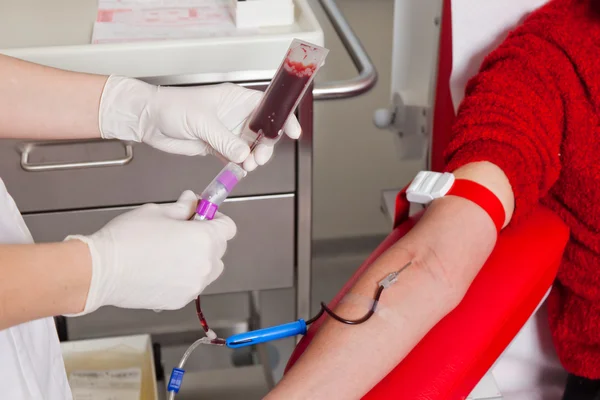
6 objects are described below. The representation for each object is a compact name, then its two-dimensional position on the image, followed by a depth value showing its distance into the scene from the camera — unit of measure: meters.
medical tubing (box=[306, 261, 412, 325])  0.83
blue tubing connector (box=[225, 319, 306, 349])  0.85
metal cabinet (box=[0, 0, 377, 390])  1.26
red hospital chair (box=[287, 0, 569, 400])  0.78
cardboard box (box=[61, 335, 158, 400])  1.42
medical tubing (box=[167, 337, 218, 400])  0.93
